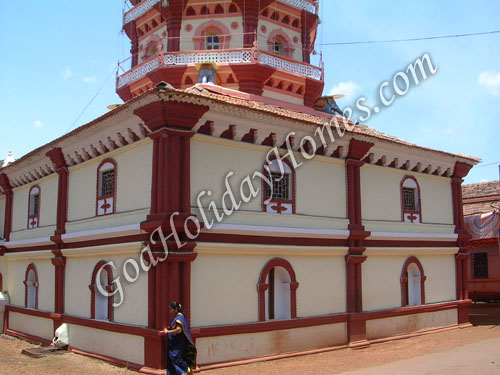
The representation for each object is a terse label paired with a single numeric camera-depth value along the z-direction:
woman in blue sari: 10.62
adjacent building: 25.52
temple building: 12.63
